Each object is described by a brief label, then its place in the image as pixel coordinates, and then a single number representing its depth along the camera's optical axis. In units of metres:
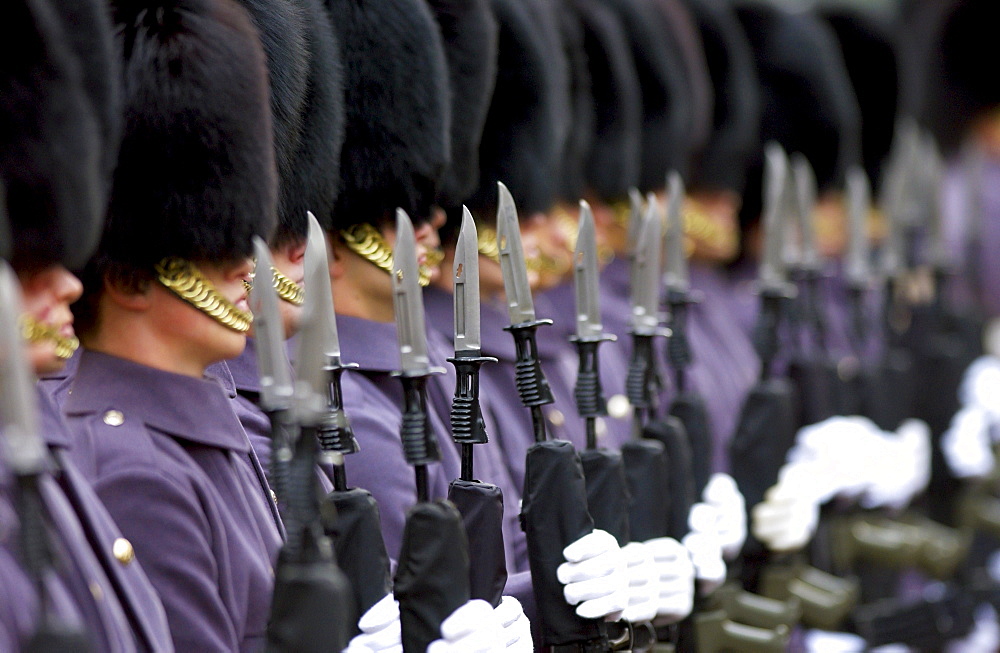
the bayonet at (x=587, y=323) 12.98
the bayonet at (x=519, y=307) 12.84
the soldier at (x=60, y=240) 12.33
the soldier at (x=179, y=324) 12.59
